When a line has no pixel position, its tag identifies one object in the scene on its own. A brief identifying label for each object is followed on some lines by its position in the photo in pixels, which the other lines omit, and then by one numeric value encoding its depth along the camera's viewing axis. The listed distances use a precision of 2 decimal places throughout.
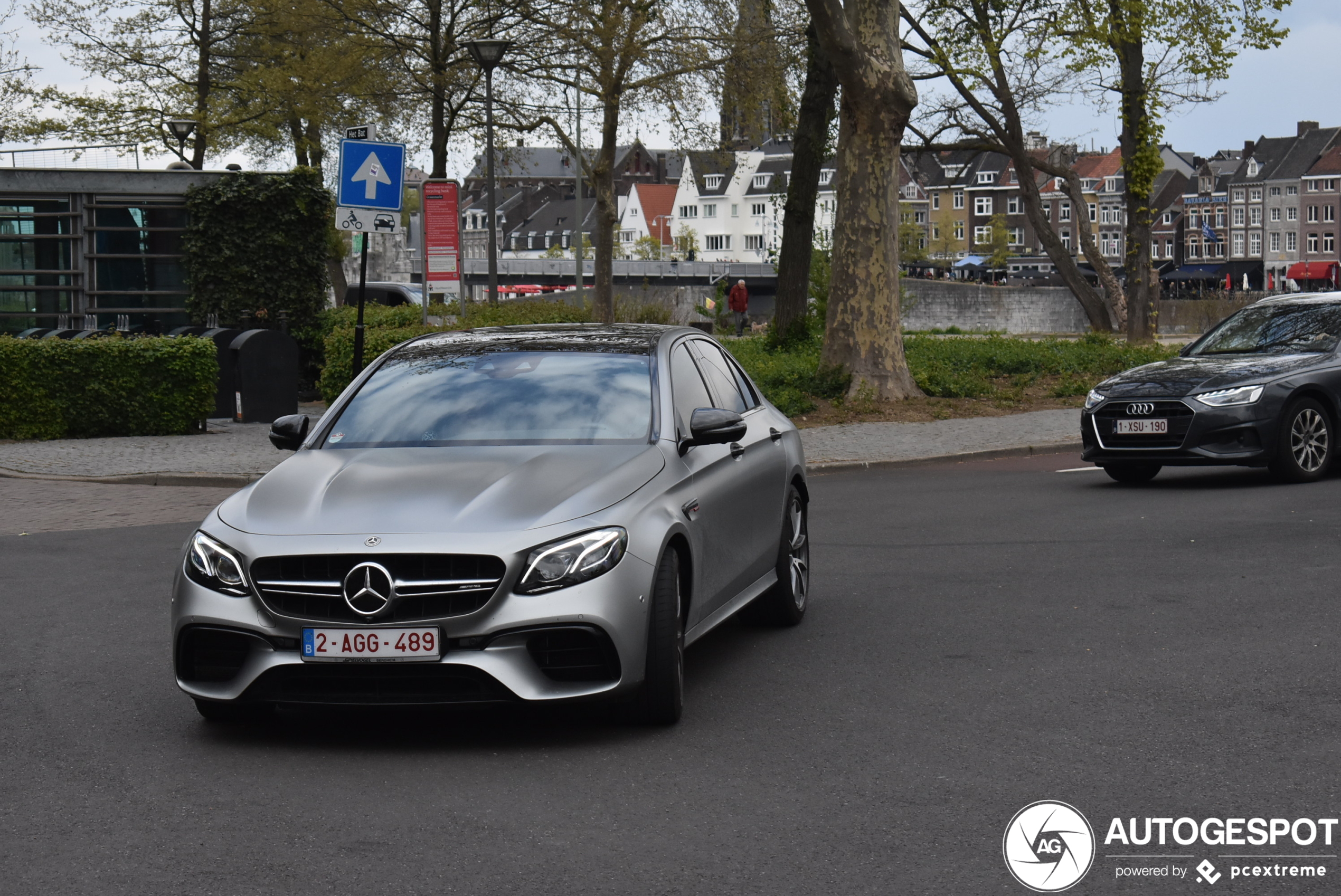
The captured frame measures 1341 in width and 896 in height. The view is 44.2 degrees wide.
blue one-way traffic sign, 15.76
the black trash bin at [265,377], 20.70
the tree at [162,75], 37.41
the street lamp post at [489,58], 27.72
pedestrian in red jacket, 55.34
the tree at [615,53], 32.41
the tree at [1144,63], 29.94
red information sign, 21.12
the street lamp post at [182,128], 34.53
